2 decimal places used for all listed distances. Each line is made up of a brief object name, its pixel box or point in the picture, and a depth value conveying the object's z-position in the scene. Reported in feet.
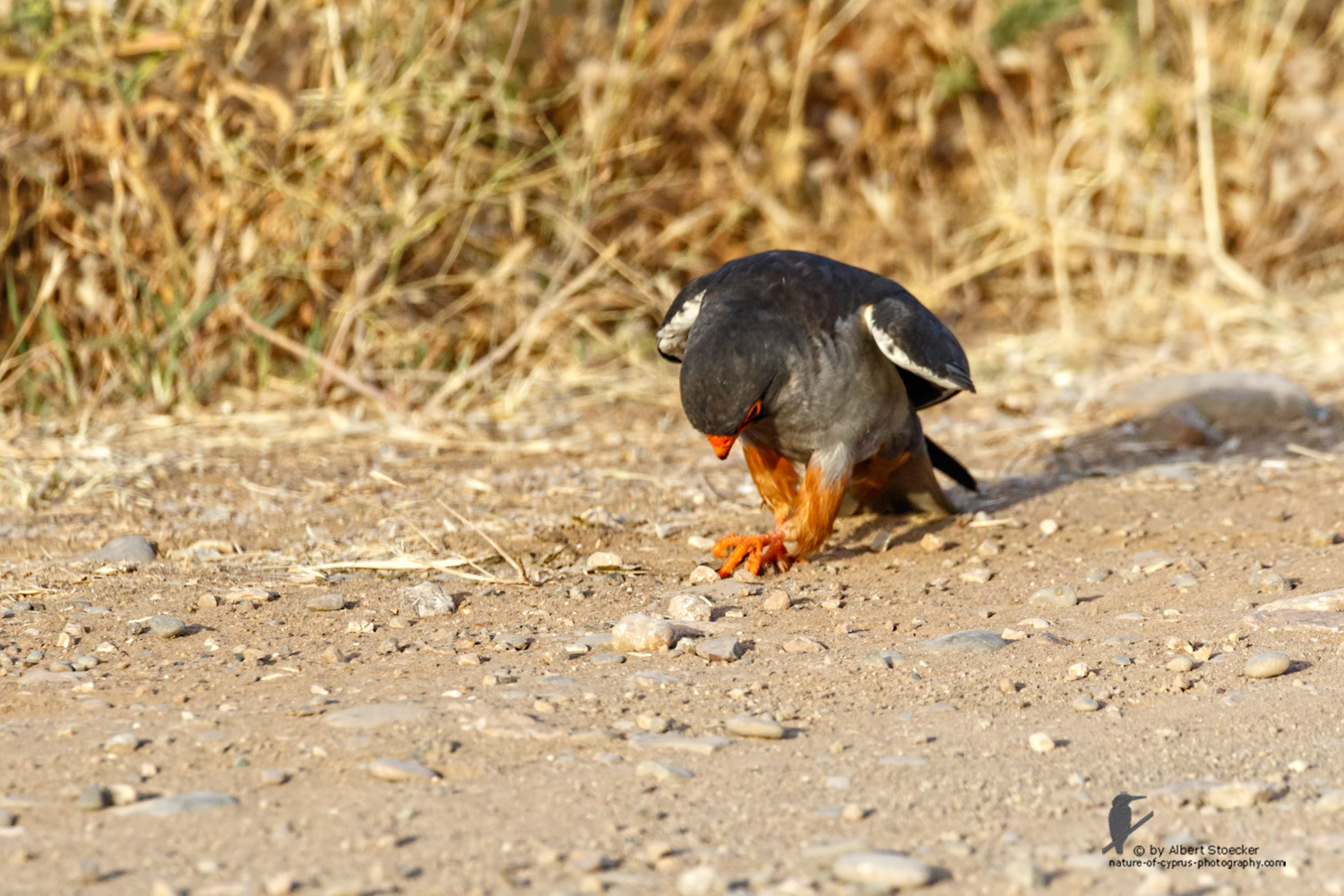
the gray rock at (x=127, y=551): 29.48
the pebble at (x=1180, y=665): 22.84
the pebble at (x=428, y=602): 26.22
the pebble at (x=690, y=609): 26.04
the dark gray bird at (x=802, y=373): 27.86
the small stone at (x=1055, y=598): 27.40
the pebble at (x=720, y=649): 23.68
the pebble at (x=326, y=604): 25.99
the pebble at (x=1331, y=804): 17.13
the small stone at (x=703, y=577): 28.96
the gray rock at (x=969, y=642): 24.14
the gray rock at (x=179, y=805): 16.94
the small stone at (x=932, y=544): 31.99
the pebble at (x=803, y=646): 24.20
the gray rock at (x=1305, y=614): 24.86
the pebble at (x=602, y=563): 29.32
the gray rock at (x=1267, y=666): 22.34
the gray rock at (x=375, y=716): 19.62
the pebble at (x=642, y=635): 24.00
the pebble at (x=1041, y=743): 19.36
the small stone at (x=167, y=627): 24.16
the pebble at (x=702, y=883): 15.12
